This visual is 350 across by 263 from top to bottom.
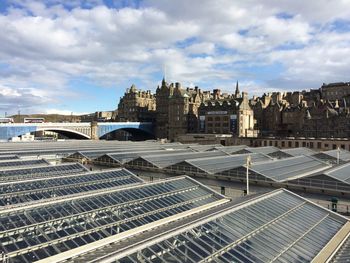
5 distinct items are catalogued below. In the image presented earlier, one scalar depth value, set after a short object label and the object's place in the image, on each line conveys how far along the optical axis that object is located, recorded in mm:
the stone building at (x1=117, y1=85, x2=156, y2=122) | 190375
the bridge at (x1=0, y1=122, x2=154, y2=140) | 111125
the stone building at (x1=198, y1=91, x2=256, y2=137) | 136000
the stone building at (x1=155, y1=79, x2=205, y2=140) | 154875
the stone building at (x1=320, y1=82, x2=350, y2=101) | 169000
